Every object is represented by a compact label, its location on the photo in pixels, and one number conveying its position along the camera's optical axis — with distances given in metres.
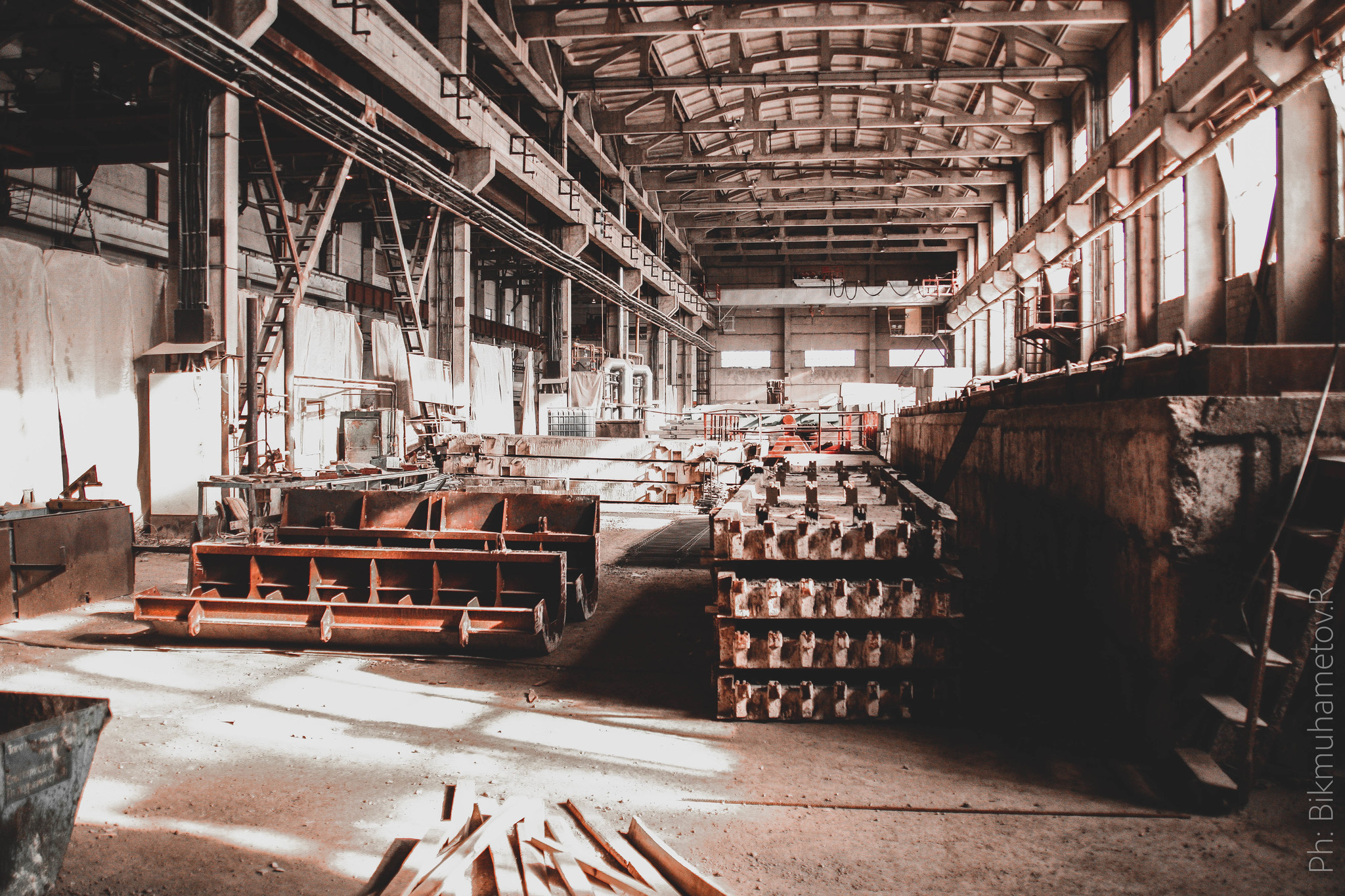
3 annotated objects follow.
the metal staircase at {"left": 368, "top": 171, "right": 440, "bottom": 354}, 13.48
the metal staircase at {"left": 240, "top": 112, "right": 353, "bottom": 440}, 10.53
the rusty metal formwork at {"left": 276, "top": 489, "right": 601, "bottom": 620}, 6.93
